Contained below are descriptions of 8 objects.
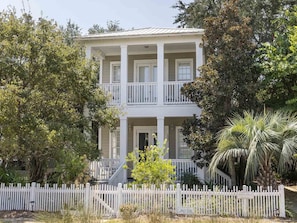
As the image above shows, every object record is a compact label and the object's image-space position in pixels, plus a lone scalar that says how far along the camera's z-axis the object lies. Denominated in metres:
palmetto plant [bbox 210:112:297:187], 11.12
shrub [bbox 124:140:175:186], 11.67
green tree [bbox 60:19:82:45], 37.69
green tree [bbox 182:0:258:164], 14.10
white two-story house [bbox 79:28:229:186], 16.38
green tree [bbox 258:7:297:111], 14.45
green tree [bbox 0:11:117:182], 11.30
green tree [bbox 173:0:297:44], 20.86
